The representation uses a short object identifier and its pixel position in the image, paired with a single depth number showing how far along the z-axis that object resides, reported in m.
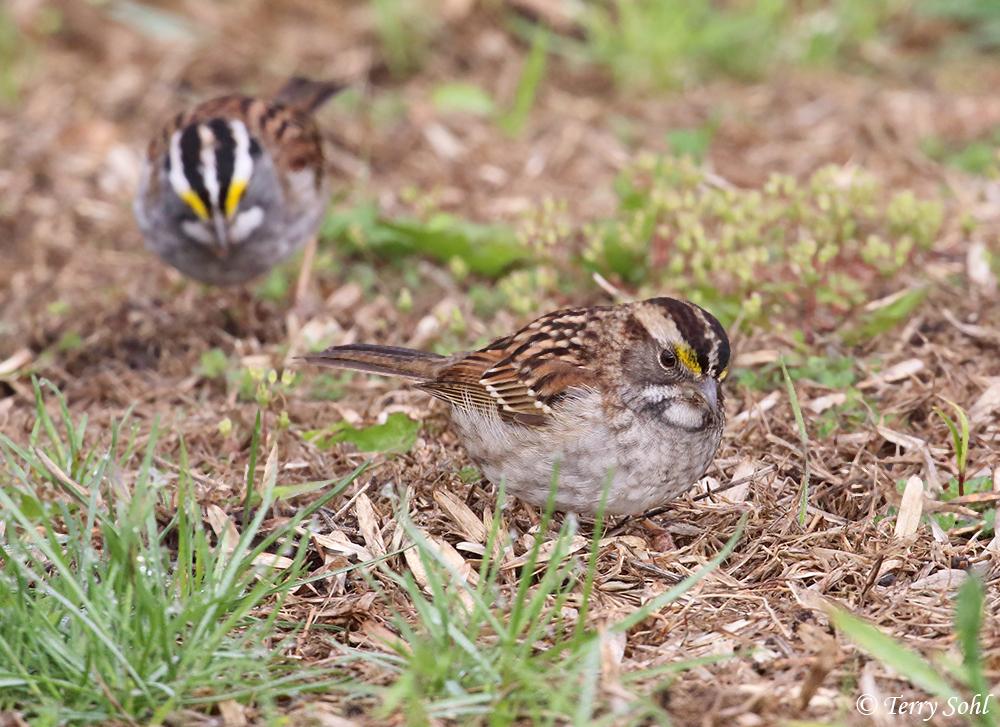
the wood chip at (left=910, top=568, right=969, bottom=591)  7.94
